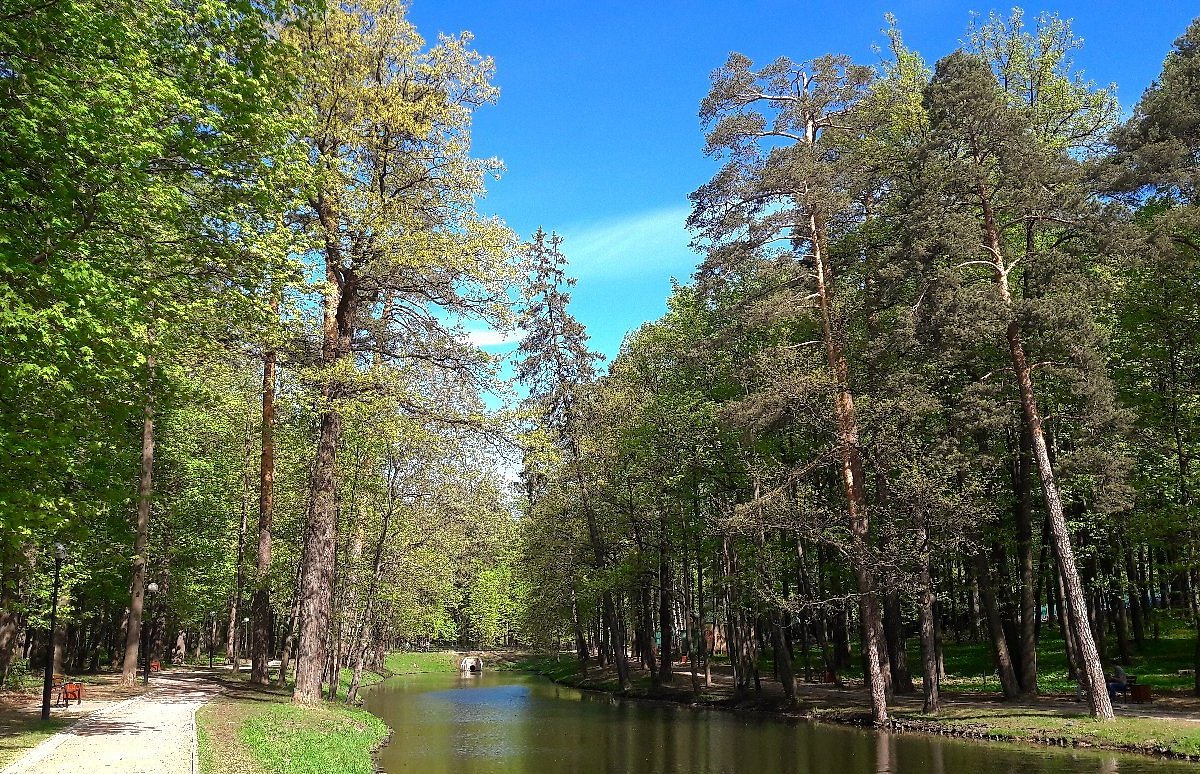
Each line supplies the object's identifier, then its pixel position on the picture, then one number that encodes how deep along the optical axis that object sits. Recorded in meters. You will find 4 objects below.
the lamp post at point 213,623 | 49.75
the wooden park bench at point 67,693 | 18.66
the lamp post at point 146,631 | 25.24
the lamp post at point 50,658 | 15.22
